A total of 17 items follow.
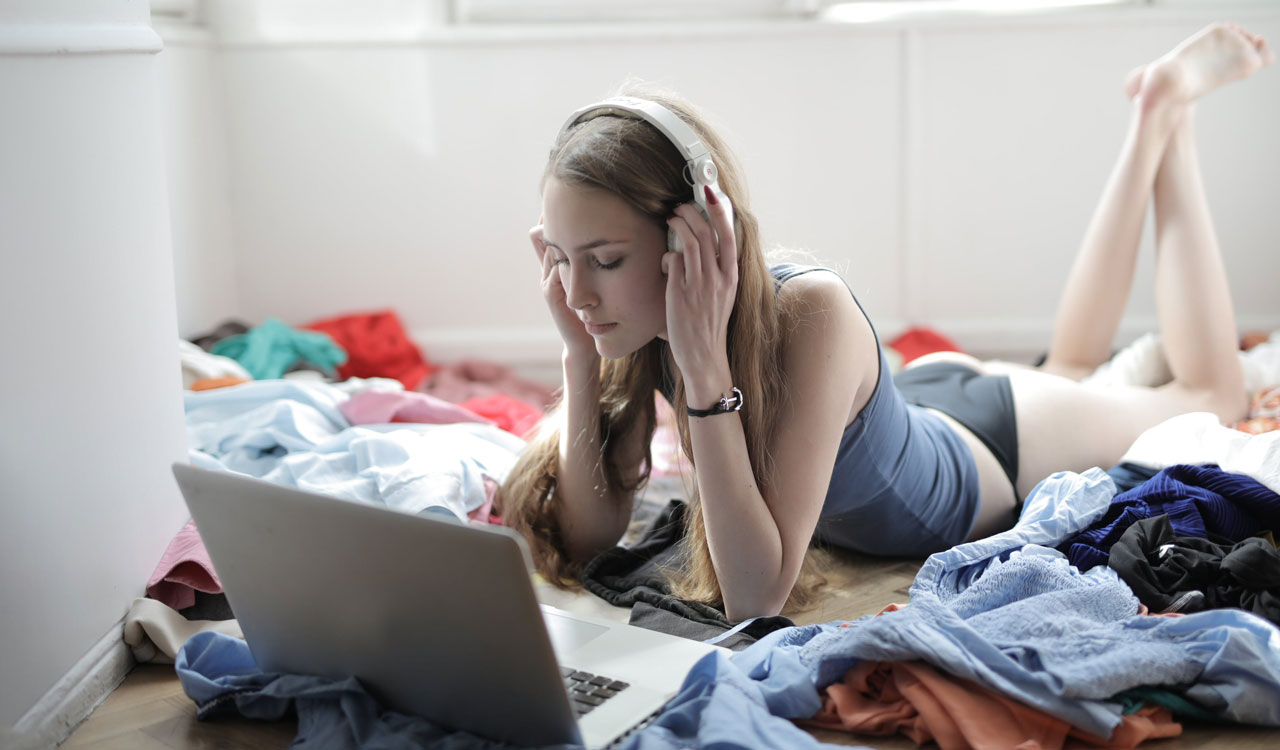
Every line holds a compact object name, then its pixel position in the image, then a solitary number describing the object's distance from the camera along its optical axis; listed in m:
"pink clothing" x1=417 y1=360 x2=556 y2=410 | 2.86
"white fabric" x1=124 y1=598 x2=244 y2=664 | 1.49
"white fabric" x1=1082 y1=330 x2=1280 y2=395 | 2.31
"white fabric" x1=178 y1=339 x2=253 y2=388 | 2.40
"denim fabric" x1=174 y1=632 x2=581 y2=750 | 1.15
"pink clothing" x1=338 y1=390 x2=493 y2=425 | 2.22
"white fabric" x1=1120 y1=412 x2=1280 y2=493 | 1.67
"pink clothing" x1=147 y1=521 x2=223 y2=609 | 1.59
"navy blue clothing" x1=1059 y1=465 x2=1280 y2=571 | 1.58
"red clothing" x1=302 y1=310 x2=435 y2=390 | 3.08
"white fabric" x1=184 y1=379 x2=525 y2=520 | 1.86
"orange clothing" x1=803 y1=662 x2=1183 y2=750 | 1.18
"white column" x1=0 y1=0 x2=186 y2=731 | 1.26
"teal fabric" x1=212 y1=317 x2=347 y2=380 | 2.78
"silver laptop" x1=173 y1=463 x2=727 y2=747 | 1.04
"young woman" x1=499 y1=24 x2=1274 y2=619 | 1.46
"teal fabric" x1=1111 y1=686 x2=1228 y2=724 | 1.23
